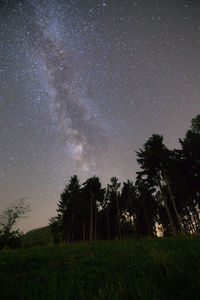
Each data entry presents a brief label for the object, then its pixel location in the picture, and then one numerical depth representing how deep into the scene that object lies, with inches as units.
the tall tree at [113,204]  1400.1
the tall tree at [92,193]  1131.2
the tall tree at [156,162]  721.0
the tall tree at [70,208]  1266.6
